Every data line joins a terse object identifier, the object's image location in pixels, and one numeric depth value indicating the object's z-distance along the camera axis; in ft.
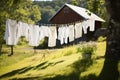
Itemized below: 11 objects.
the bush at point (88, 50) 37.18
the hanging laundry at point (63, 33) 43.53
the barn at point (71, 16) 96.90
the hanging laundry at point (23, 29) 35.50
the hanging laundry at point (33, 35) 37.00
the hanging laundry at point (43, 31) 38.66
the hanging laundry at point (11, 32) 34.43
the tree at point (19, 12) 68.65
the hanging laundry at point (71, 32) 44.24
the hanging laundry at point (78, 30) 44.78
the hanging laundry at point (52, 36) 40.90
